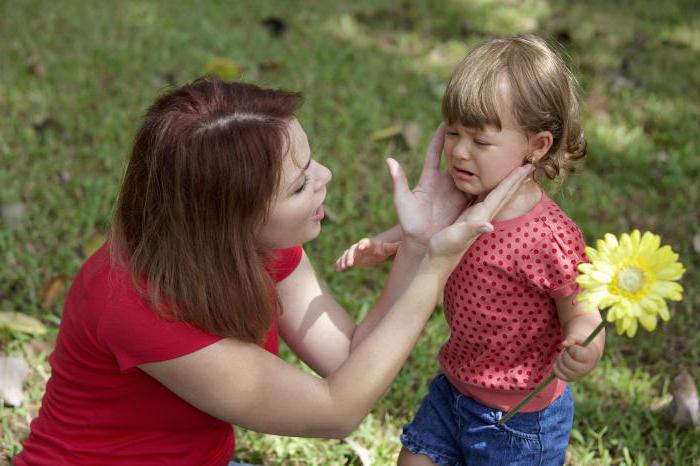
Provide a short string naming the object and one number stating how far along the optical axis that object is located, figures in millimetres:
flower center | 1389
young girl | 1688
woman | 1678
